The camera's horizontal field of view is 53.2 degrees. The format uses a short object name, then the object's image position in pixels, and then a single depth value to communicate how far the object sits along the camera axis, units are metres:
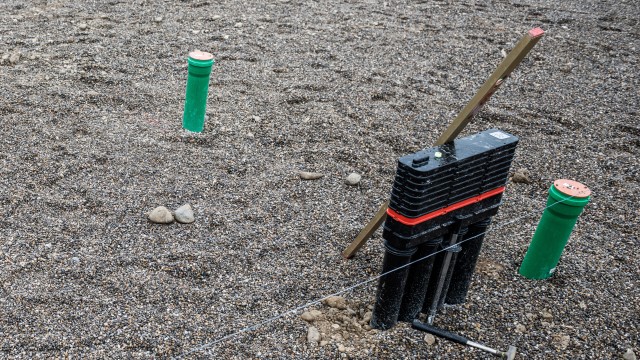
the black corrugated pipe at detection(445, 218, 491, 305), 3.11
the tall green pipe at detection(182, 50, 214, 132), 4.59
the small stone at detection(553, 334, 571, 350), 3.08
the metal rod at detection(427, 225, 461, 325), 2.96
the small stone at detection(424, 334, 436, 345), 3.01
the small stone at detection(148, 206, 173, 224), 3.78
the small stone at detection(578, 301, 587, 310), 3.35
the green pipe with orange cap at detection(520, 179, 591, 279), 3.26
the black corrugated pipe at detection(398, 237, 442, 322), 2.91
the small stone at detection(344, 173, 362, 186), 4.36
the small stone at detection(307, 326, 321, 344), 2.99
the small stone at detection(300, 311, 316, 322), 3.12
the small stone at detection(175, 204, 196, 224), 3.81
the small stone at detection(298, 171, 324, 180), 4.36
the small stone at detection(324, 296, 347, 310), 3.24
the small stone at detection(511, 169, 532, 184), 4.56
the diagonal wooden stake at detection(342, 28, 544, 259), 2.42
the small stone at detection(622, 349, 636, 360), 3.03
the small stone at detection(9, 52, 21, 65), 5.64
